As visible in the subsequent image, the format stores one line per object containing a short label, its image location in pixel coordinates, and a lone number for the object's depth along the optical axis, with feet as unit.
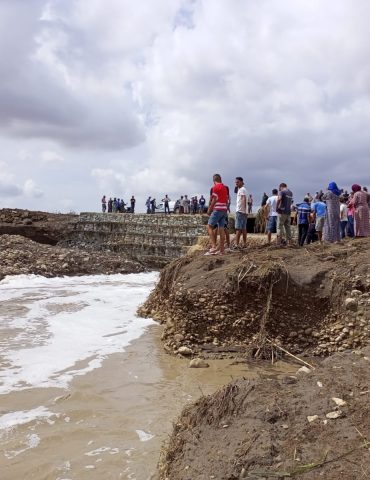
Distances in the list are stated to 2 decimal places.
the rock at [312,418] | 9.63
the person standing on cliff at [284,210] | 34.17
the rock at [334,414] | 9.58
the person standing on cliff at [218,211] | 29.99
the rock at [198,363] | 19.90
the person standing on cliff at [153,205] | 104.83
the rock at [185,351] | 21.49
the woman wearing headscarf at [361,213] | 33.81
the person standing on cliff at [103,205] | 120.16
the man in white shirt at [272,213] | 38.24
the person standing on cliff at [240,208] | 32.86
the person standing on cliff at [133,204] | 110.73
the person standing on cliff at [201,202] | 95.25
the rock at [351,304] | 20.51
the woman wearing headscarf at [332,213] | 33.68
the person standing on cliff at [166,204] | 102.89
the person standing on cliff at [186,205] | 97.82
